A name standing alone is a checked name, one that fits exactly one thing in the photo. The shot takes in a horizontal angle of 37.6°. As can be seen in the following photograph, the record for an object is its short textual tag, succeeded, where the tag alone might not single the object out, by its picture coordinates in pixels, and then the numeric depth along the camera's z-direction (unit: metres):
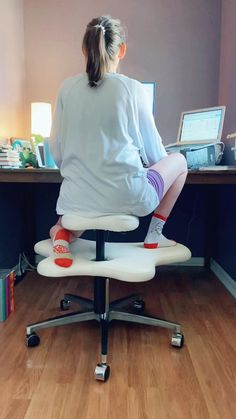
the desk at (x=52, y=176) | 1.62
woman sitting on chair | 1.14
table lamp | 2.40
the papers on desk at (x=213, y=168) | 1.66
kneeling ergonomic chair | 1.15
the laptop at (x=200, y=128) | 2.17
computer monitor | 2.43
